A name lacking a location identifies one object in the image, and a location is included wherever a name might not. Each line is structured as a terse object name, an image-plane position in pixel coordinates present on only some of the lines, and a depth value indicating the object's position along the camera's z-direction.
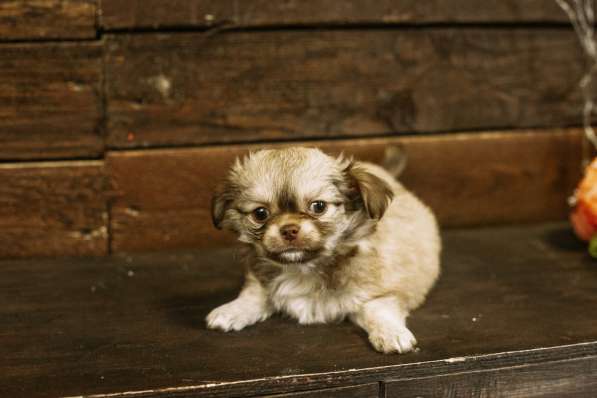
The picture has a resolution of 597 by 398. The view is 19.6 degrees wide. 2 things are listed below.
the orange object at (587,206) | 1.17
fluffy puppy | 1.03
